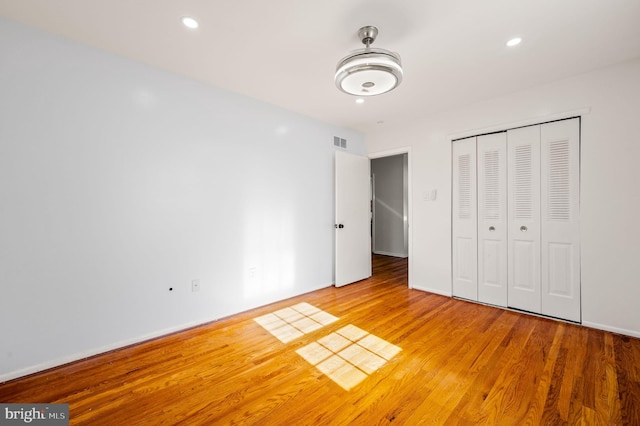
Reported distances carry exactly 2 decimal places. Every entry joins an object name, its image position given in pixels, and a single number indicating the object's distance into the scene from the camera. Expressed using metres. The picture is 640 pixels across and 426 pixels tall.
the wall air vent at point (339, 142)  4.21
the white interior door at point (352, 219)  4.11
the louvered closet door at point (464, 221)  3.40
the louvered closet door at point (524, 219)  2.95
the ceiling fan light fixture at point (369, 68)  1.86
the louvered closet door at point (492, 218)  3.17
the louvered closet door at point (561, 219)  2.71
